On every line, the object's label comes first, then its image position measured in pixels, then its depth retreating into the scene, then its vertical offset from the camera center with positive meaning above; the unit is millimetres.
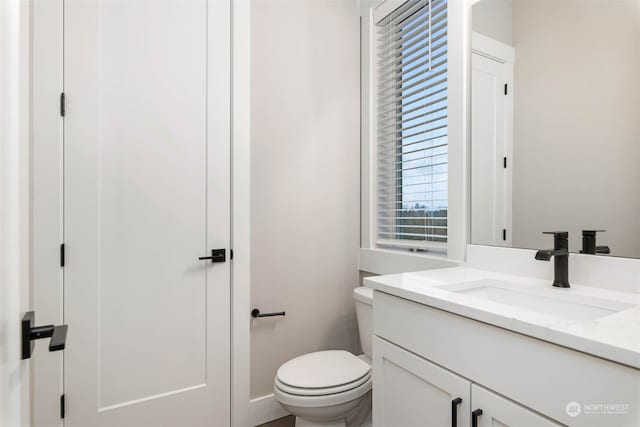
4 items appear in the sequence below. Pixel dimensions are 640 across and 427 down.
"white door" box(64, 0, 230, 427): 1334 +12
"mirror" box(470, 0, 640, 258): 1029 +326
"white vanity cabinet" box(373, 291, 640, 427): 631 -383
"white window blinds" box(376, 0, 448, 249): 1616 +479
